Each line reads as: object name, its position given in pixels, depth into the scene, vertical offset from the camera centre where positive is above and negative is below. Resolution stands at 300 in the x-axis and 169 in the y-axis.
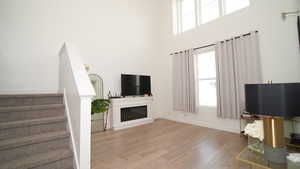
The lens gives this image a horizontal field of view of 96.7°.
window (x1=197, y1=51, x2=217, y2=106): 3.80 +0.24
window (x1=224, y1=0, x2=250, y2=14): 3.32 +2.10
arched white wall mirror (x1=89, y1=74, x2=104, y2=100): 3.71 +0.14
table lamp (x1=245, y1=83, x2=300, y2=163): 1.14 -0.22
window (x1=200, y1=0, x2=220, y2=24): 3.81 +2.27
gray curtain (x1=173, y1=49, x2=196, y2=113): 4.09 +0.18
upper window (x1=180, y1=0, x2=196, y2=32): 4.38 +2.48
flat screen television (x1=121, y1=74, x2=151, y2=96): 4.09 +0.10
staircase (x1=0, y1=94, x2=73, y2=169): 1.43 -0.55
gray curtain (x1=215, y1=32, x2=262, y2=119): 2.98 +0.38
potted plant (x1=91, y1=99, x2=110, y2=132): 3.18 -0.67
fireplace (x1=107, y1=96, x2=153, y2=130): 3.75 -0.72
